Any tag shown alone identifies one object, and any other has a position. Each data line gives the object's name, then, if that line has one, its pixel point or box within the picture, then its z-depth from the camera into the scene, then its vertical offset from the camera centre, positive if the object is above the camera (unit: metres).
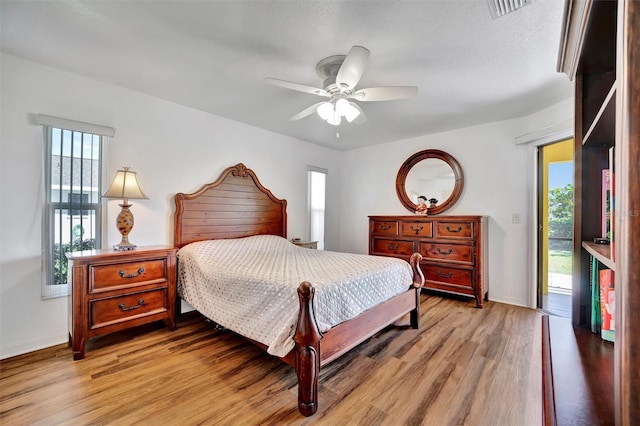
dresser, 3.30 -0.42
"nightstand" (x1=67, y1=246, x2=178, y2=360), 2.09 -0.65
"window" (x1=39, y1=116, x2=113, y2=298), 2.35 +0.17
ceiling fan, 1.83 +0.95
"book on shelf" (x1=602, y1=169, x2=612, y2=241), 1.05 +0.05
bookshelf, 0.48 +0.03
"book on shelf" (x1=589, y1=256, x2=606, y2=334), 1.08 -0.32
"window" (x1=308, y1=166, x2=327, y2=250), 4.73 +0.23
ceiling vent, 1.54 +1.22
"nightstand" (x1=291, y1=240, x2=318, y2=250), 4.04 -0.43
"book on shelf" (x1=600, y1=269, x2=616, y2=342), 0.96 -0.31
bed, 1.63 -0.51
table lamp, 2.44 +0.17
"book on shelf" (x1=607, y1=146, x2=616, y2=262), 0.86 +0.16
